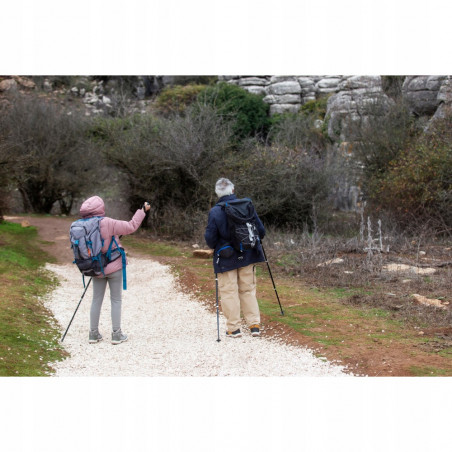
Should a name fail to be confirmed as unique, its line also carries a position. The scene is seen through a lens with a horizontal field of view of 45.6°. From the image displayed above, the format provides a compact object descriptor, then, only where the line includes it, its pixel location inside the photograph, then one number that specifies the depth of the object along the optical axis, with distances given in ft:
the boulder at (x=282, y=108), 118.73
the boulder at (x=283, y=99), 120.98
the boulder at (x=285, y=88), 122.52
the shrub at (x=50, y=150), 76.84
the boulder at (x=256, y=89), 124.88
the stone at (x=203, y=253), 48.80
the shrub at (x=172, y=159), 59.44
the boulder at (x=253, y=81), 126.82
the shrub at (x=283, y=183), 58.54
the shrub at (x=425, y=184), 52.54
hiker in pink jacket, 23.63
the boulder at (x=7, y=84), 106.75
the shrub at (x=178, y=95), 122.72
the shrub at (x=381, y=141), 65.98
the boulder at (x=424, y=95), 73.31
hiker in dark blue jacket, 24.58
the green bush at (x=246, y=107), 107.34
